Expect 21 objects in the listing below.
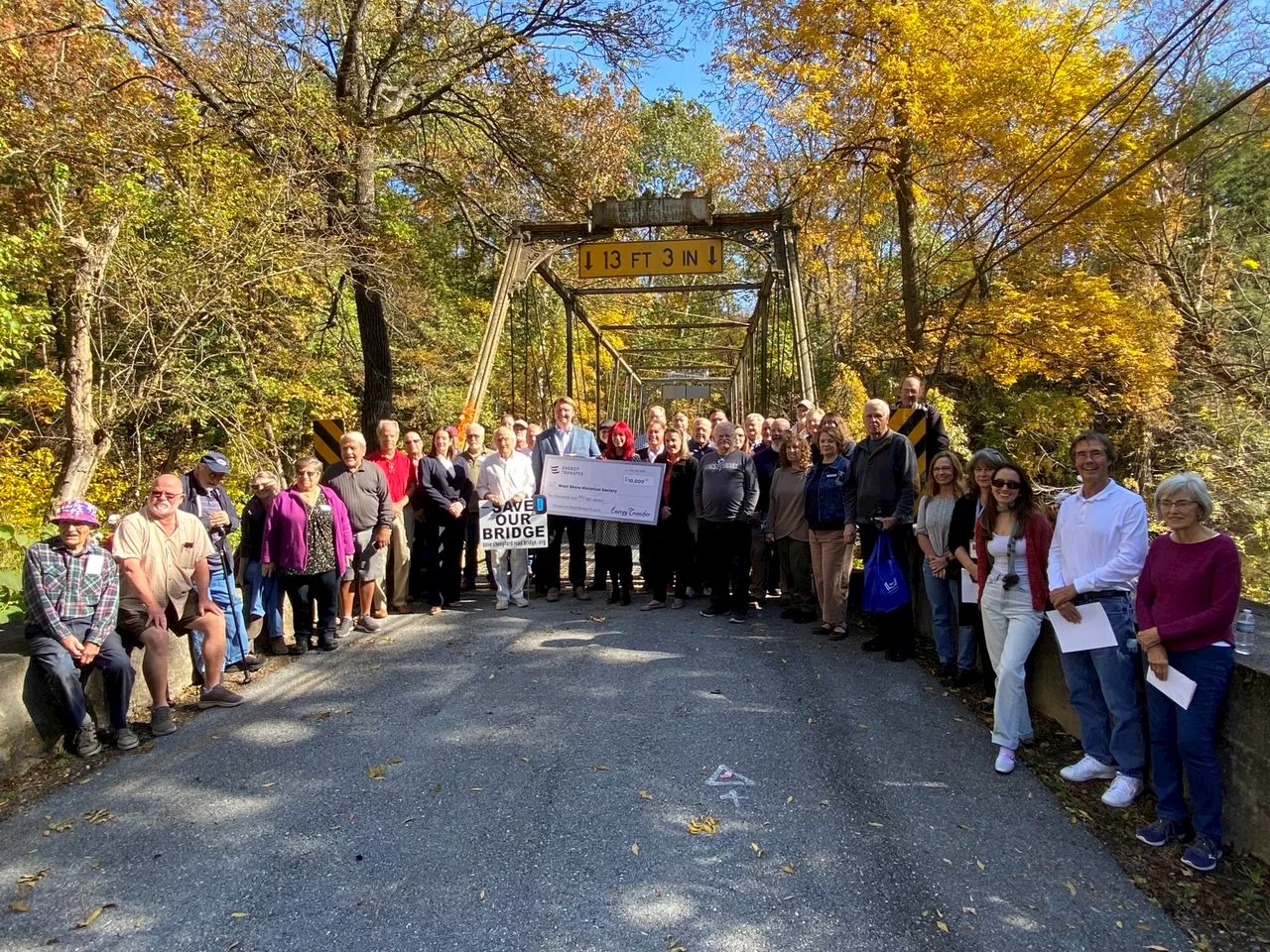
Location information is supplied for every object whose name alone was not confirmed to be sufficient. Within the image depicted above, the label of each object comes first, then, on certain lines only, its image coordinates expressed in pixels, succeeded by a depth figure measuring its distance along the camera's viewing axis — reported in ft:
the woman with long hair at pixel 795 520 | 20.65
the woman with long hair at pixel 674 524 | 21.95
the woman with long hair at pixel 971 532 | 13.75
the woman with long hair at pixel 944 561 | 15.29
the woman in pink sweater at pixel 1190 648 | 9.25
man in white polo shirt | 10.79
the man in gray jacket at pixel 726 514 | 20.48
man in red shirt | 21.22
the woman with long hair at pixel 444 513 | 21.57
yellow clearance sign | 27.12
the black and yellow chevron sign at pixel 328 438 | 23.12
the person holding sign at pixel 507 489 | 22.07
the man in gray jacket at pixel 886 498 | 17.25
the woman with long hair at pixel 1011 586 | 12.26
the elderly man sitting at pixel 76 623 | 12.14
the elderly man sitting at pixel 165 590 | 13.60
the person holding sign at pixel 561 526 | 23.15
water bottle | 9.98
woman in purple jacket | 17.06
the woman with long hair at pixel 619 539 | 22.24
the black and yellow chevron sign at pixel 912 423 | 20.06
